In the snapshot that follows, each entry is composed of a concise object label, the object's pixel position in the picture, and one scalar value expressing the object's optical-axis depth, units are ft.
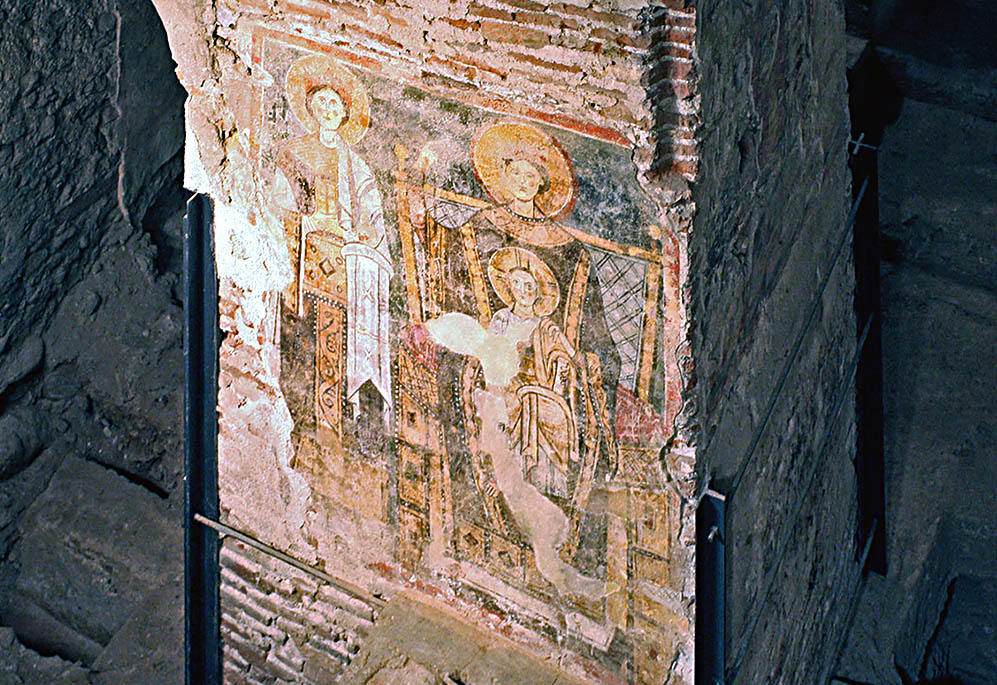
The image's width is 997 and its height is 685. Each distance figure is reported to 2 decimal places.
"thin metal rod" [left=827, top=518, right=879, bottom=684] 14.92
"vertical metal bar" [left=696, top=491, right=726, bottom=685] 10.35
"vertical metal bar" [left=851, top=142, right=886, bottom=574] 14.19
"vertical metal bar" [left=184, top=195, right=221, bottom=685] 13.06
